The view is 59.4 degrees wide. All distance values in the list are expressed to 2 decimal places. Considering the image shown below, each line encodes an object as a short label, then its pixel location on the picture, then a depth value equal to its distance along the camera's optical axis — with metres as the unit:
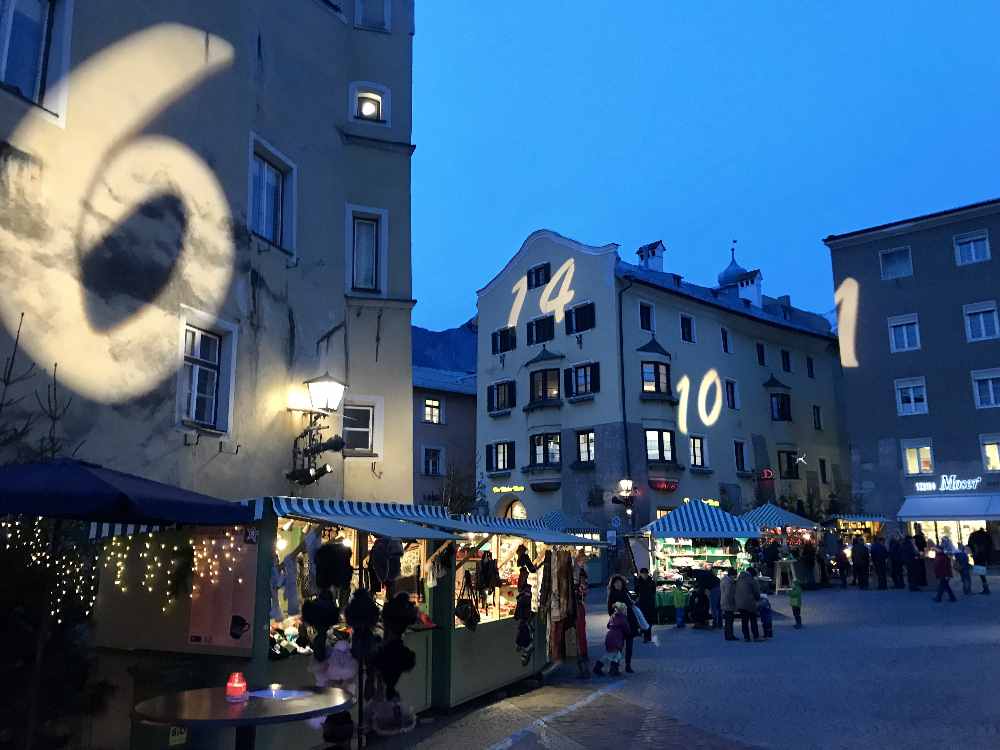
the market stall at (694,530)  23.92
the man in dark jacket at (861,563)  30.14
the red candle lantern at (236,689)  6.50
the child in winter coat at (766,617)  19.08
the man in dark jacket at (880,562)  29.59
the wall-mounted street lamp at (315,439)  12.91
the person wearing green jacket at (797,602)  20.72
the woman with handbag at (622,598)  15.27
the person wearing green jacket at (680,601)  21.95
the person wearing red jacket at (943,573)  24.84
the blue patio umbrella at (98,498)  7.17
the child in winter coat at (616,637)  14.40
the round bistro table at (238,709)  5.83
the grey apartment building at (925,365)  37.69
